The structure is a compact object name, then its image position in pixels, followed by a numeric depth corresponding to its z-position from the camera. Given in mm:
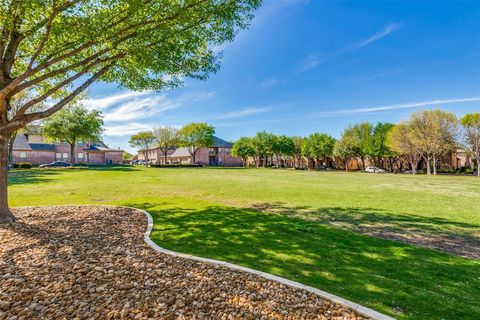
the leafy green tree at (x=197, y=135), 67625
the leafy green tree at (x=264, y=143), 72438
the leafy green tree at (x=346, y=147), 60562
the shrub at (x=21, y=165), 42156
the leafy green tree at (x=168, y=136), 71375
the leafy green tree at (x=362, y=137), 59297
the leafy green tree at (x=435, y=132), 42719
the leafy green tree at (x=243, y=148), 74938
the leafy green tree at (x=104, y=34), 6949
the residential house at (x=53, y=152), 54162
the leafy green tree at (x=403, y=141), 46312
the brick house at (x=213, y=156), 82438
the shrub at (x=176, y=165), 61625
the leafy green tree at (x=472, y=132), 41375
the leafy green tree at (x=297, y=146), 76412
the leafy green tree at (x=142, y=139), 83000
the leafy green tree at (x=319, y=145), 66250
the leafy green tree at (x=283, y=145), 71375
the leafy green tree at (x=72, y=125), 38719
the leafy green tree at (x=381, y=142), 56438
